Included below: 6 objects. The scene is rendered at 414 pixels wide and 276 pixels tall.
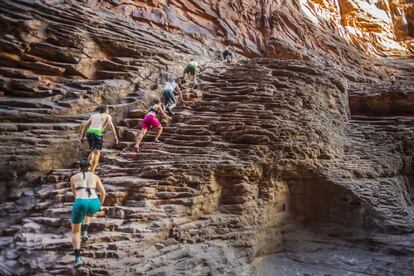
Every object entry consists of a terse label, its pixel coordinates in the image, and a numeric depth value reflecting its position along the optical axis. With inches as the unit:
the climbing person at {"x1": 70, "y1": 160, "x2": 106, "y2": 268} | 219.1
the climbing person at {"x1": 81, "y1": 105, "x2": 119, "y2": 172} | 312.2
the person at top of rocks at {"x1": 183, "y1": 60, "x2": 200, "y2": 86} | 499.5
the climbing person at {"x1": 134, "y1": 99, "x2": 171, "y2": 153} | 350.8
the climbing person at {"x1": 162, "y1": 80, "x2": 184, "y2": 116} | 416.6
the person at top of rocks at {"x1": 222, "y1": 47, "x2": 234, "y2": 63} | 748.6
